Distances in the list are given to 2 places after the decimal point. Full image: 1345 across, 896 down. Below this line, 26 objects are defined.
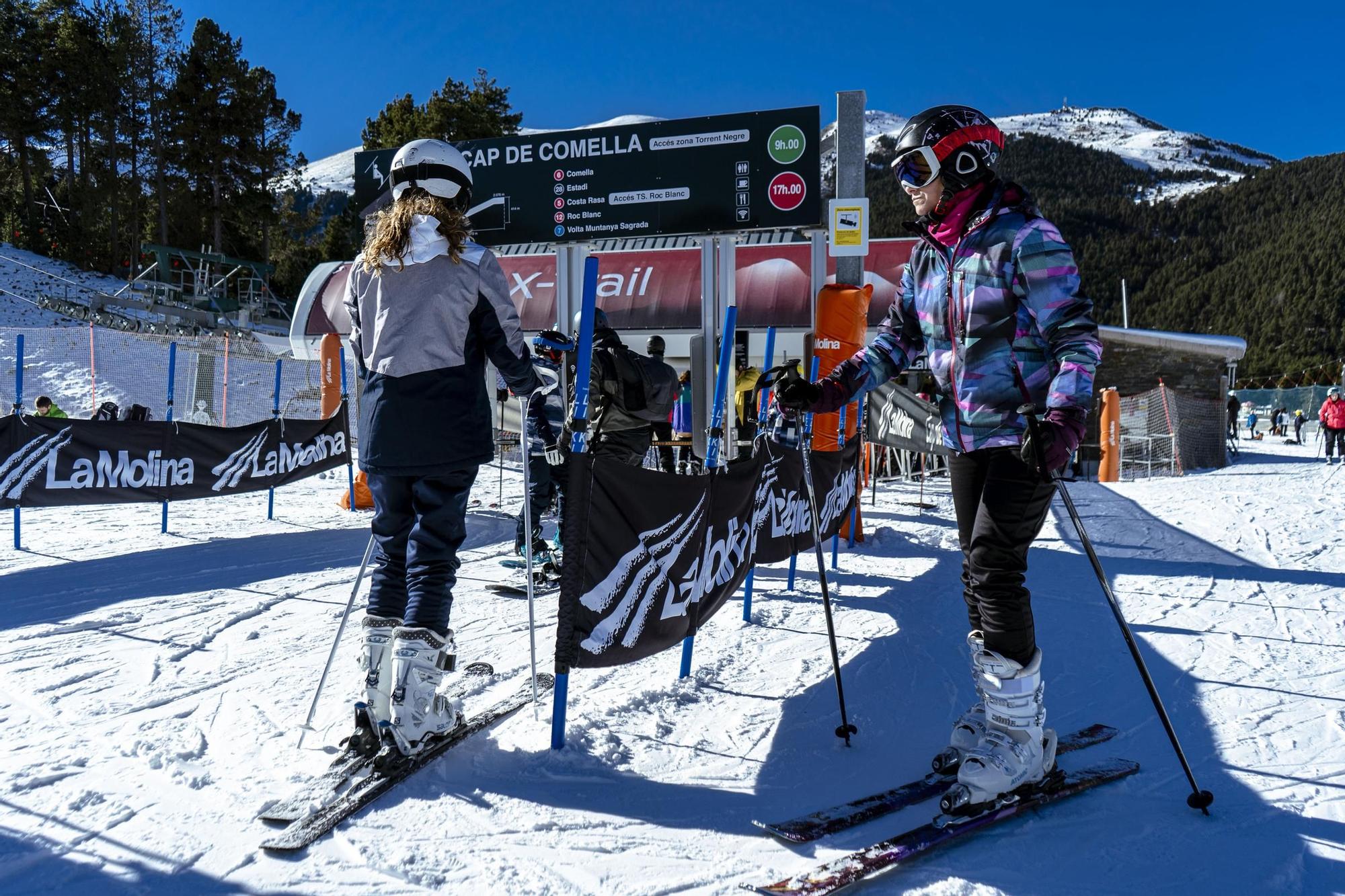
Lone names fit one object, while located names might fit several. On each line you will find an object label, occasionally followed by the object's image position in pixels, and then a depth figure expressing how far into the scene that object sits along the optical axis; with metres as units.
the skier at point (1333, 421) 18.44
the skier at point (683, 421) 11.09
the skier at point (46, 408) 10.74
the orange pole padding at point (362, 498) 9.49
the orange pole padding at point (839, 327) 6.95
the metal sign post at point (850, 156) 7.21
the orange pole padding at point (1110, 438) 13.74
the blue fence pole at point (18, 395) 6.67
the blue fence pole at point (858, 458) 6.61
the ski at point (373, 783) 2.19
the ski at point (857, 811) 2.28
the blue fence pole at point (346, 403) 9.06
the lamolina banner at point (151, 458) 6.66
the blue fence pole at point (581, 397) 2.82
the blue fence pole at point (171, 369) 7.53
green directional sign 8.00
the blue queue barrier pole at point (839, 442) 6.43
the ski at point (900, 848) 1.98
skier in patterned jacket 2.36
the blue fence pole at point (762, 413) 4.88
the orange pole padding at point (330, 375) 10.13
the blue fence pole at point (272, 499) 8.59
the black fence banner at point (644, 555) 2.78
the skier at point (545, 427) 3.31
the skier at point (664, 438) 10.07
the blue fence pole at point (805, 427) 3.78
